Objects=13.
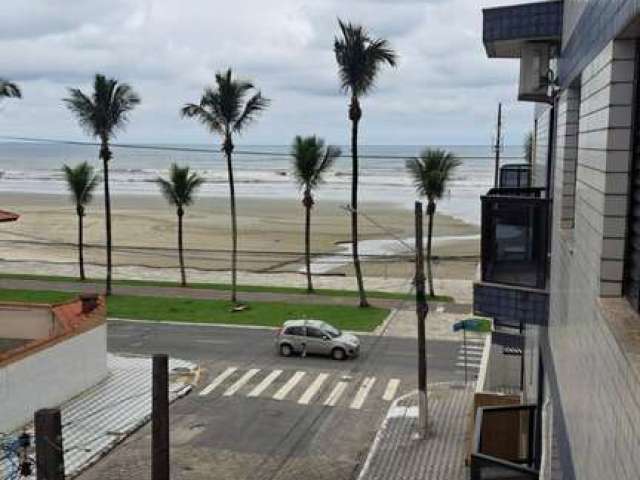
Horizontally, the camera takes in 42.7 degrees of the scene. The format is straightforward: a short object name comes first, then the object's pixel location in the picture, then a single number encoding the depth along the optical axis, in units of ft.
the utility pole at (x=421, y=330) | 64.96
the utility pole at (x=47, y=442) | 31.09
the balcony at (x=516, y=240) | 40.32
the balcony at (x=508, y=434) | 47.70
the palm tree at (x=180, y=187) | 141.90
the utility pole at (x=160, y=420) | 39.24
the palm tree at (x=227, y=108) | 125.29
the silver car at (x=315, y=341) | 94.02
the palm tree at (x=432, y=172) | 129.29
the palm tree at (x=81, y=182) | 142.31
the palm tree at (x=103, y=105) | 128.98
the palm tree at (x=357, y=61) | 117.08
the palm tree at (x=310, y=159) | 130.21
